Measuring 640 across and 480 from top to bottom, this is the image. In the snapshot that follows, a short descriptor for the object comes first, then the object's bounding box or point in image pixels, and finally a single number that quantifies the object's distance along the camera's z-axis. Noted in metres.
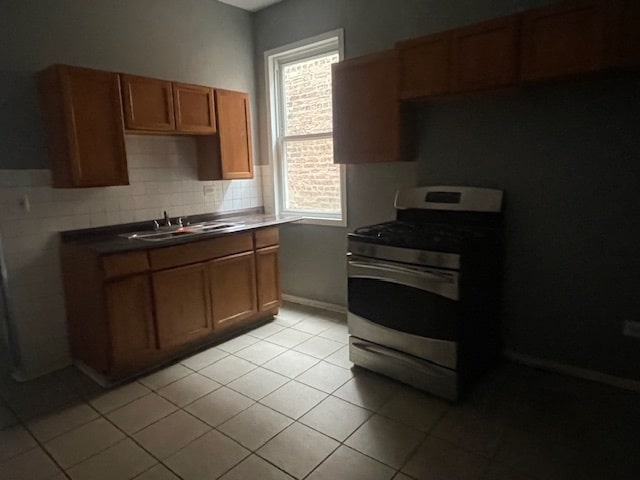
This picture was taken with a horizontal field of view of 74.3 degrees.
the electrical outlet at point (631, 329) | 2.38
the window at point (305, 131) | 3.71
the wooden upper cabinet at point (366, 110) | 2.90
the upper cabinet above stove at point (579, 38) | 1.96
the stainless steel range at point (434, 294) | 2.30
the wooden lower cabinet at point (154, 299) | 2.60
